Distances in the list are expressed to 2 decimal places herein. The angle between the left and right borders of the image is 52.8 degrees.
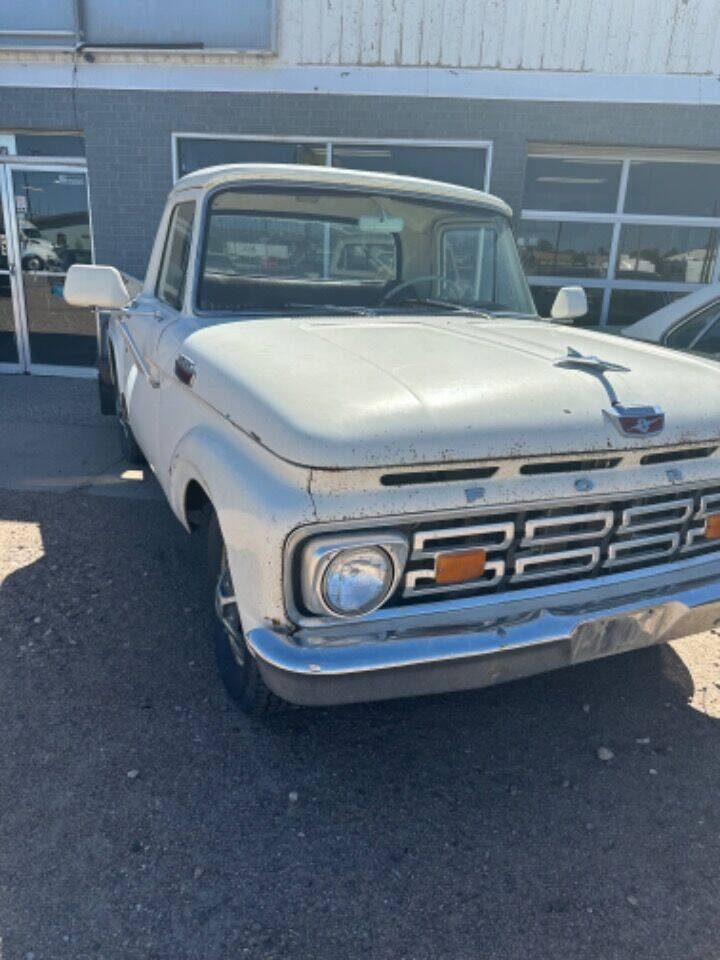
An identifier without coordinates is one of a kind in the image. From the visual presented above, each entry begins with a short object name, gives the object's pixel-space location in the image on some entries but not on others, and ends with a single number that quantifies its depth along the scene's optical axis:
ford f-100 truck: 2.02
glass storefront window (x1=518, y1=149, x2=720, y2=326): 7.94
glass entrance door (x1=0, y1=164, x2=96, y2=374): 8.55
